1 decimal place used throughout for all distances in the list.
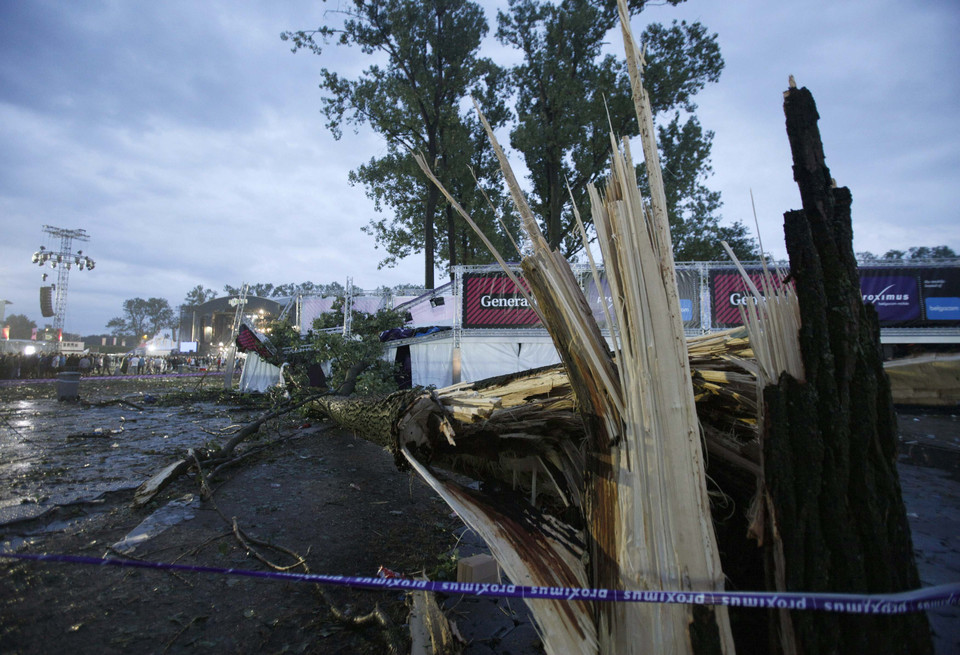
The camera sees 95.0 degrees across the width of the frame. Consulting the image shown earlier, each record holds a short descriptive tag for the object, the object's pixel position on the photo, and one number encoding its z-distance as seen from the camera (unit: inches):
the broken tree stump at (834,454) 39.9
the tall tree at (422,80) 706.8
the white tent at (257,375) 550.3
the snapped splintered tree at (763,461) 40.9
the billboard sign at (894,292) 388.5
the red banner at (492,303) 414.0
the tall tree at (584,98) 690.2
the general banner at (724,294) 396.8
